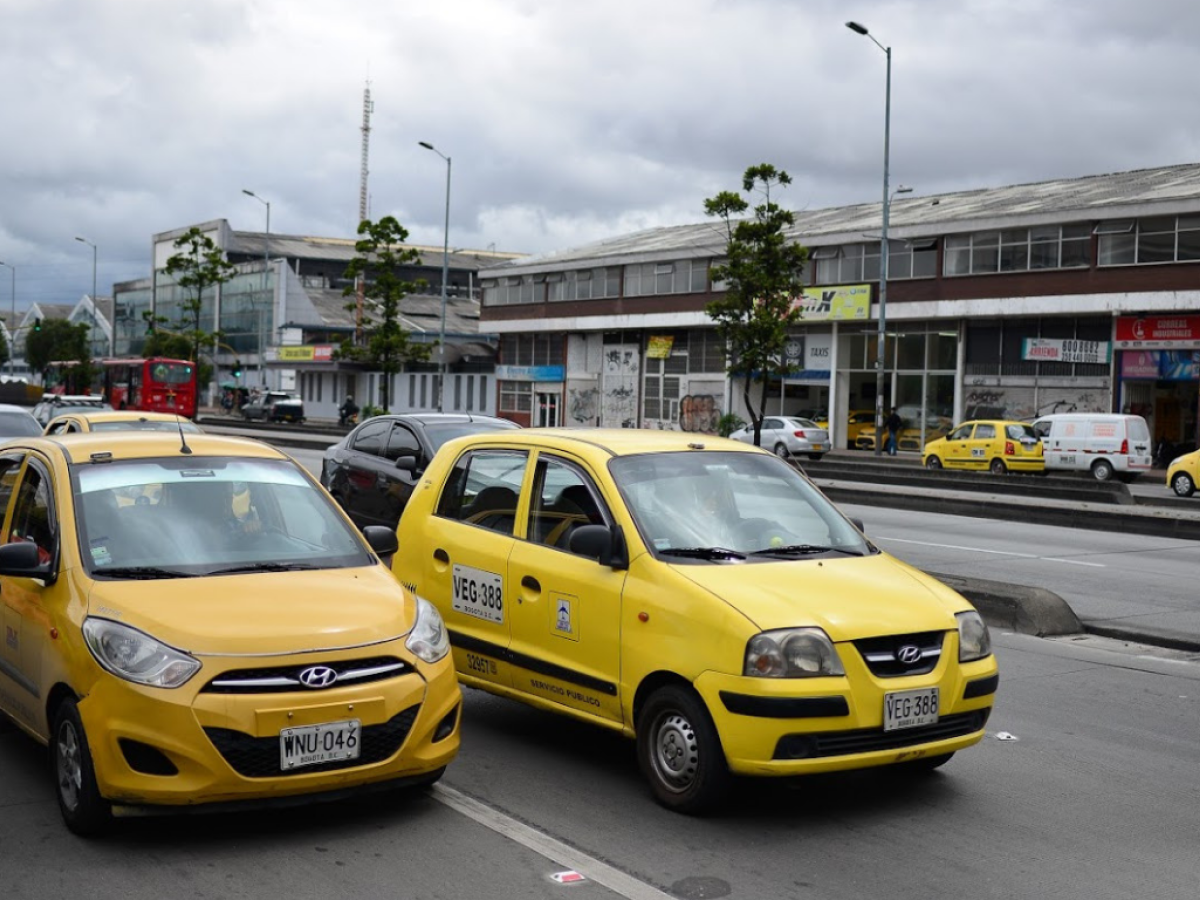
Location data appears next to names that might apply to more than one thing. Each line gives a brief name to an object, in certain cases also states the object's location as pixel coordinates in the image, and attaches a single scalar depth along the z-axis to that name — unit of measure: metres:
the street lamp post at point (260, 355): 100.69
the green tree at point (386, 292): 58.91
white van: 35.41
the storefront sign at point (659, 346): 62.09
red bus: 57.41
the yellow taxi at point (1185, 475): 30.08
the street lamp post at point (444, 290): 58.69
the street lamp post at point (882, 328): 43.62
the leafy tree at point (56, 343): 115.12
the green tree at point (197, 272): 75.19
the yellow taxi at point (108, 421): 14.98
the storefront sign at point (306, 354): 85.00
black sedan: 14.41
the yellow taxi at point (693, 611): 5.56
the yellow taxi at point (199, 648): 5.15
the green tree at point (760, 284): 41.72
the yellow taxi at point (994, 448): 36.59
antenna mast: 141.75
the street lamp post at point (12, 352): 151.62
